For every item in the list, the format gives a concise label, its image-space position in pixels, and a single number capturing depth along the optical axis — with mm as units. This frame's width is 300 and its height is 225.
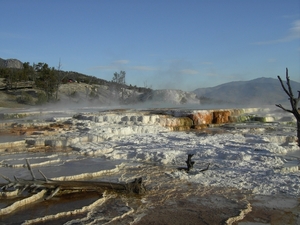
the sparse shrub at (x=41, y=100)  22528
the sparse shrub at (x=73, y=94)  28522
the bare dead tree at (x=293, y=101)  4234
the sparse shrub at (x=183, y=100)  29823
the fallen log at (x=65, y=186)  4195
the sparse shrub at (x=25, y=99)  23666
